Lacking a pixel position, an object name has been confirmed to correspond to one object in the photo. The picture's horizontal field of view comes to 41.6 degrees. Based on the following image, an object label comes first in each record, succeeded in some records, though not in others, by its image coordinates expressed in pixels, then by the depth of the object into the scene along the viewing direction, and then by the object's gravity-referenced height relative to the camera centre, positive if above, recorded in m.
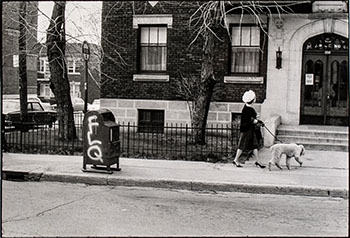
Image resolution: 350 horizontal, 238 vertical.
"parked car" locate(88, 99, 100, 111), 44.98 -0.98
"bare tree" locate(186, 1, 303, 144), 13.10 +0.67
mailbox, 9.38 -0.95
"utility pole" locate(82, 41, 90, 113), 12.70 +1.09
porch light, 15.39 +1.24
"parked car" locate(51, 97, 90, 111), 34.94 -0.93
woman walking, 10.21 -0.70
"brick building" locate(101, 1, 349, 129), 15.43 +1.14
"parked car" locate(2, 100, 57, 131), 17.69 -0.88
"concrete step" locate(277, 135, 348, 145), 13.16 -1.24
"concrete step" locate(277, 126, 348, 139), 13.55 -1.07
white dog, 9.95 -1.19
